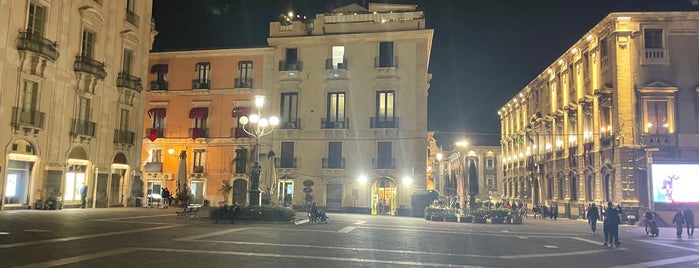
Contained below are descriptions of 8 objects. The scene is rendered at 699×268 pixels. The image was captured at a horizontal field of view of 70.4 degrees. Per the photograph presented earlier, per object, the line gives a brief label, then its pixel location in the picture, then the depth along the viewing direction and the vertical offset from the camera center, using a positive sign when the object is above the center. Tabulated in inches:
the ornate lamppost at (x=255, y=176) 882.8 +18.1
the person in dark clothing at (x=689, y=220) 936.3 -45.2
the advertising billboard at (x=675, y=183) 1251.7 +31.9
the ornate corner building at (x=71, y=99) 983.0 +189.1
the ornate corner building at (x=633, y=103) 1278.3 +246.0
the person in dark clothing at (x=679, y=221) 916.6 -47.1
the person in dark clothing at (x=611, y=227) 707.4 -47.7
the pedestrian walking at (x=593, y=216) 935.0 -42.5
